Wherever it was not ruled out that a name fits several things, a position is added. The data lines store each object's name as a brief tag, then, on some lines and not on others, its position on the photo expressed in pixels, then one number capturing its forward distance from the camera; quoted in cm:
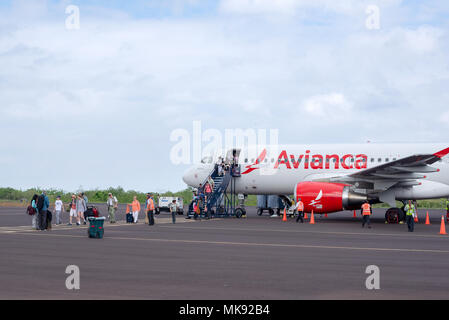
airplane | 3053
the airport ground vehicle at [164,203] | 4381
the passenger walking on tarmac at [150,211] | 2849
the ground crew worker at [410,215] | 2519
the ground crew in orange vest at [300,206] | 3074
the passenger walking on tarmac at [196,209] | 3444
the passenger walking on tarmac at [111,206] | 2920
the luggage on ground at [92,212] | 2495
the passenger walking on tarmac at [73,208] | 2900
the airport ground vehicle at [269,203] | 4124
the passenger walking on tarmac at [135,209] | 3034
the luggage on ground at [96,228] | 2089
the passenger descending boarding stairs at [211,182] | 3686
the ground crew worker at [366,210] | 2686
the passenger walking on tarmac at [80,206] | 2864
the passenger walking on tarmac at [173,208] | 3052
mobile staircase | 3659
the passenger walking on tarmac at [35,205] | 2489
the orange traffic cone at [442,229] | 2424
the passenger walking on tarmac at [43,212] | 2442
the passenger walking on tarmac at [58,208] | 2950
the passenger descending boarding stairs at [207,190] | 3612
